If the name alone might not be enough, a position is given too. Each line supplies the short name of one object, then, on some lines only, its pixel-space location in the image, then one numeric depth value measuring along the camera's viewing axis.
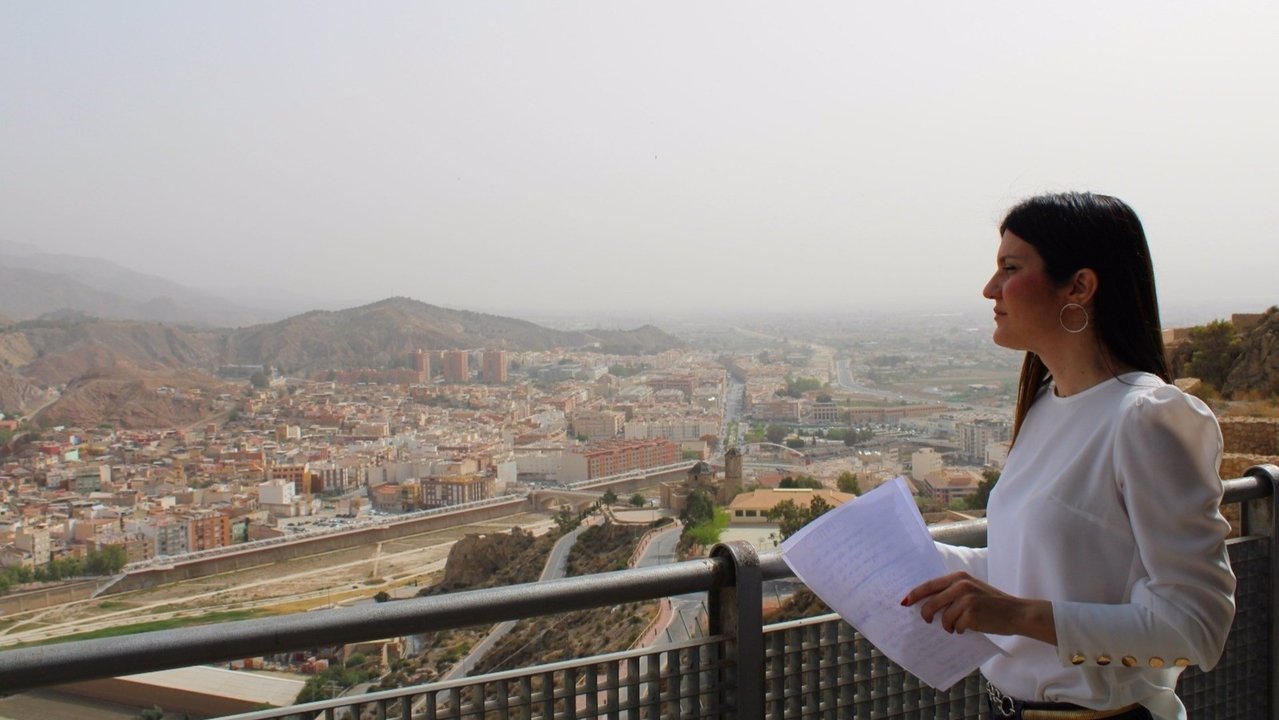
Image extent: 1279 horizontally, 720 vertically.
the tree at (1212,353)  17.48
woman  1.04
